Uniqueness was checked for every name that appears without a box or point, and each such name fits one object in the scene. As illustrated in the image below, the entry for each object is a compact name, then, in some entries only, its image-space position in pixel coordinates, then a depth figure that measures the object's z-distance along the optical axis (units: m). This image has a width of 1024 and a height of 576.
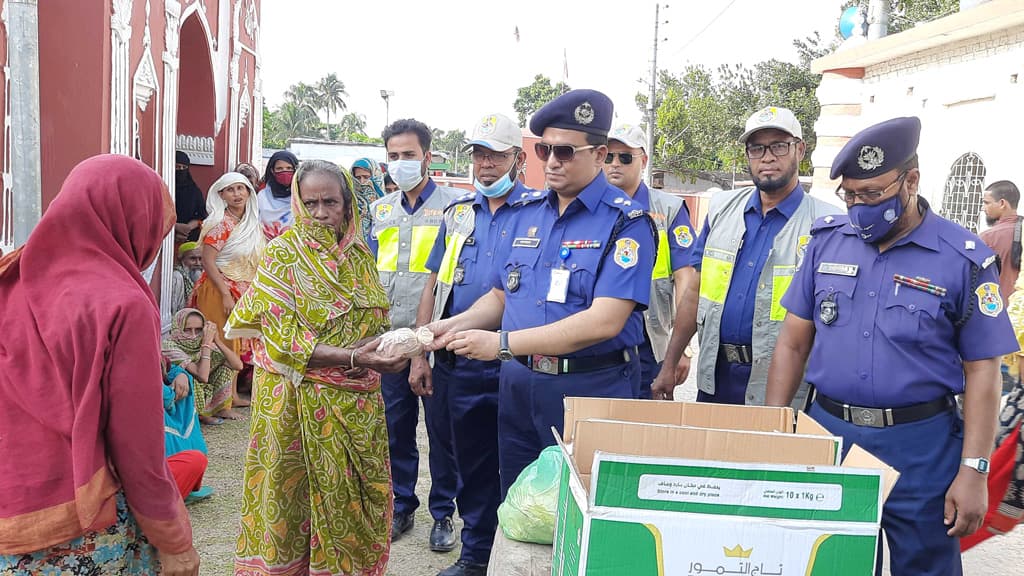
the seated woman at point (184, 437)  4.40
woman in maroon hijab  1.88
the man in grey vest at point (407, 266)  4.37
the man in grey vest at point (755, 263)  3.52
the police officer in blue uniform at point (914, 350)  2.49
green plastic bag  2.25
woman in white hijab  6.55
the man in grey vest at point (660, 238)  4.54
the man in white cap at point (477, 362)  3.94
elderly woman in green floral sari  3.09
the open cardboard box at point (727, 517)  1.49
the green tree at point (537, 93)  56.08
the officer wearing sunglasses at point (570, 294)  2.91
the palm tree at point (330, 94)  81.44
